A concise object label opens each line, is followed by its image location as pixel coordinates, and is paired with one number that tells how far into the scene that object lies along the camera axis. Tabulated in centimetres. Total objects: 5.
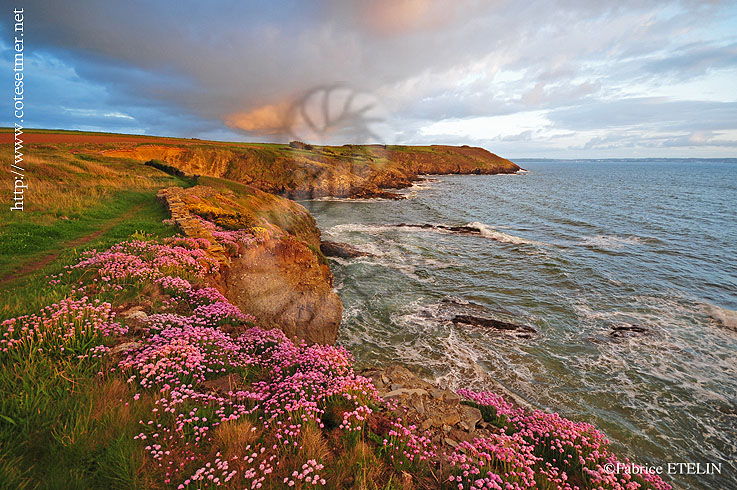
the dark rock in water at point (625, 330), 1388
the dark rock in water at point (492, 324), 1428
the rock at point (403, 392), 598
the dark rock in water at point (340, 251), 2539
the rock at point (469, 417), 550
